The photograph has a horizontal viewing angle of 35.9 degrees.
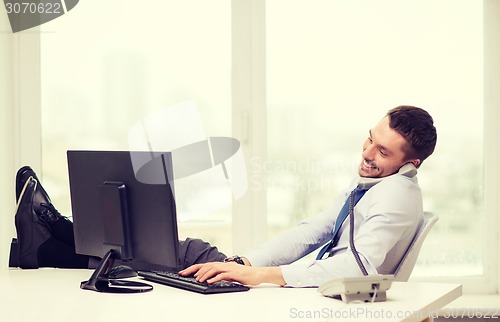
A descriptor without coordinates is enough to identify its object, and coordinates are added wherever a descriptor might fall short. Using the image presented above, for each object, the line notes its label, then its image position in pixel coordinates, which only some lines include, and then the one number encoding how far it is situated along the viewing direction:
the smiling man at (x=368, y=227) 2.20
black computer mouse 2.36
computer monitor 2.07
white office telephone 1.85
